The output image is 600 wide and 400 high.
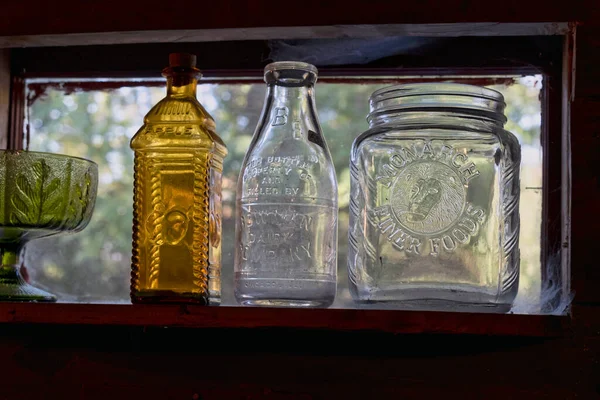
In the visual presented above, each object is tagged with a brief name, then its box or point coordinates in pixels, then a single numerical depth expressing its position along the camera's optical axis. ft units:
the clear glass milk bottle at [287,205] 4.04
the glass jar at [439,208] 3.96
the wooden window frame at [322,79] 3.80
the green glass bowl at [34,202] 4.13
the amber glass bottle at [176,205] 4.05
